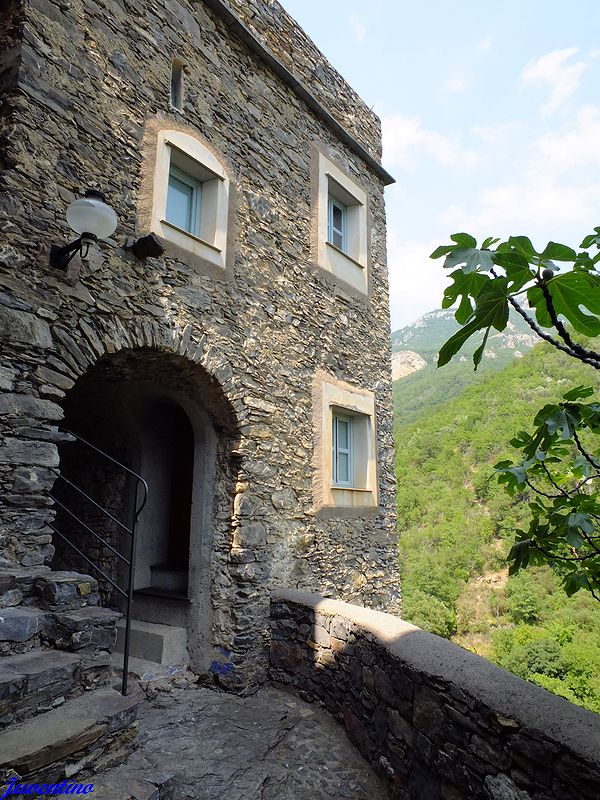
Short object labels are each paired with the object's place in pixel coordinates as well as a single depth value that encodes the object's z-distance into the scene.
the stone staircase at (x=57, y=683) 2.26
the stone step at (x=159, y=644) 4.30
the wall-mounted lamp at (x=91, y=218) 3.06
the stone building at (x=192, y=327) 3.18
